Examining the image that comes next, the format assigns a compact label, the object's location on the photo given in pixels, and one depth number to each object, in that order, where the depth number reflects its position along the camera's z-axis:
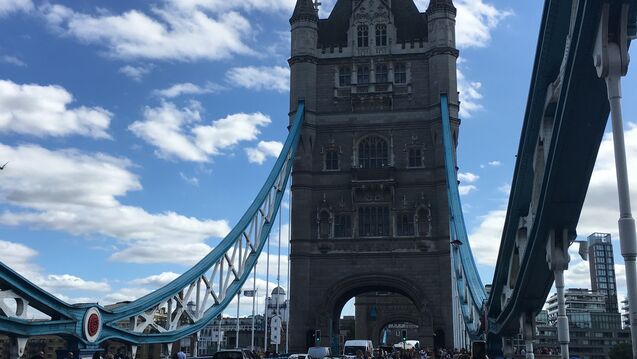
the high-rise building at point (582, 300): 176.88
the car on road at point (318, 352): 33.92
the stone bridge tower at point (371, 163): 44.88
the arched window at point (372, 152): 47.41
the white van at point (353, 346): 39.66
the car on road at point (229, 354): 22.84
